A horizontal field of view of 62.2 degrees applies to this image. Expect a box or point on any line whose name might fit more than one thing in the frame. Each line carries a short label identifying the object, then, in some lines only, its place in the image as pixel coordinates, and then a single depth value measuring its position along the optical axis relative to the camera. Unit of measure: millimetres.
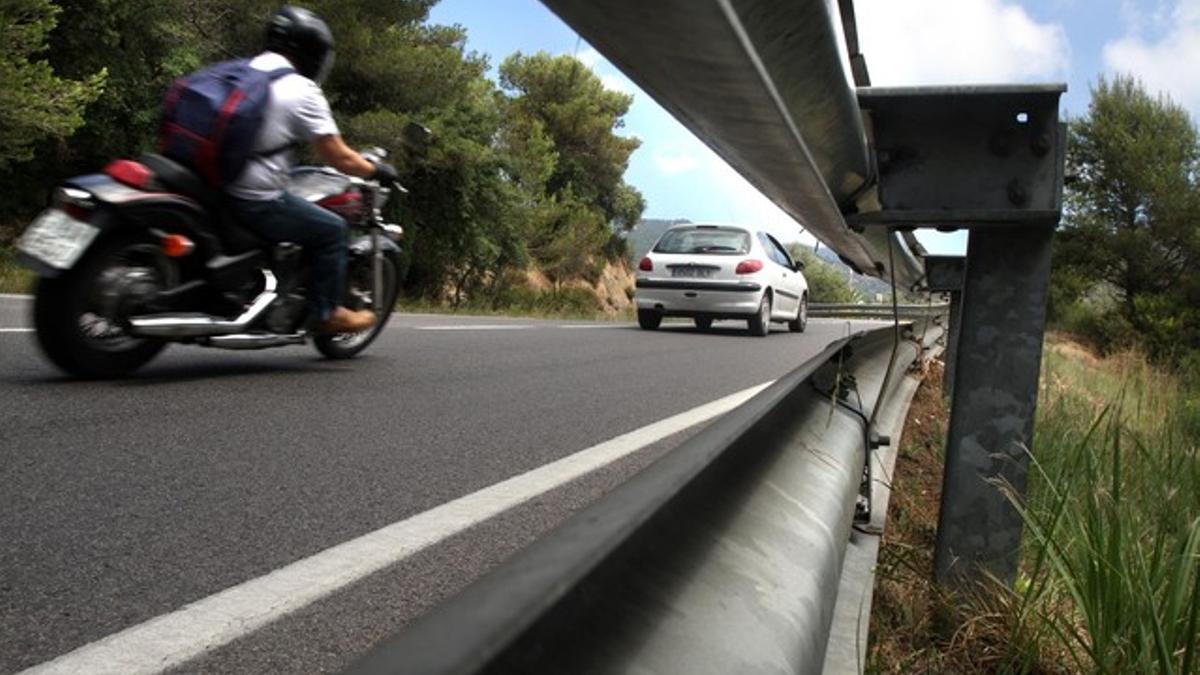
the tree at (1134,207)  46469
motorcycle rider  5355
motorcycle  4609
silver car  15148
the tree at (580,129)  46906
